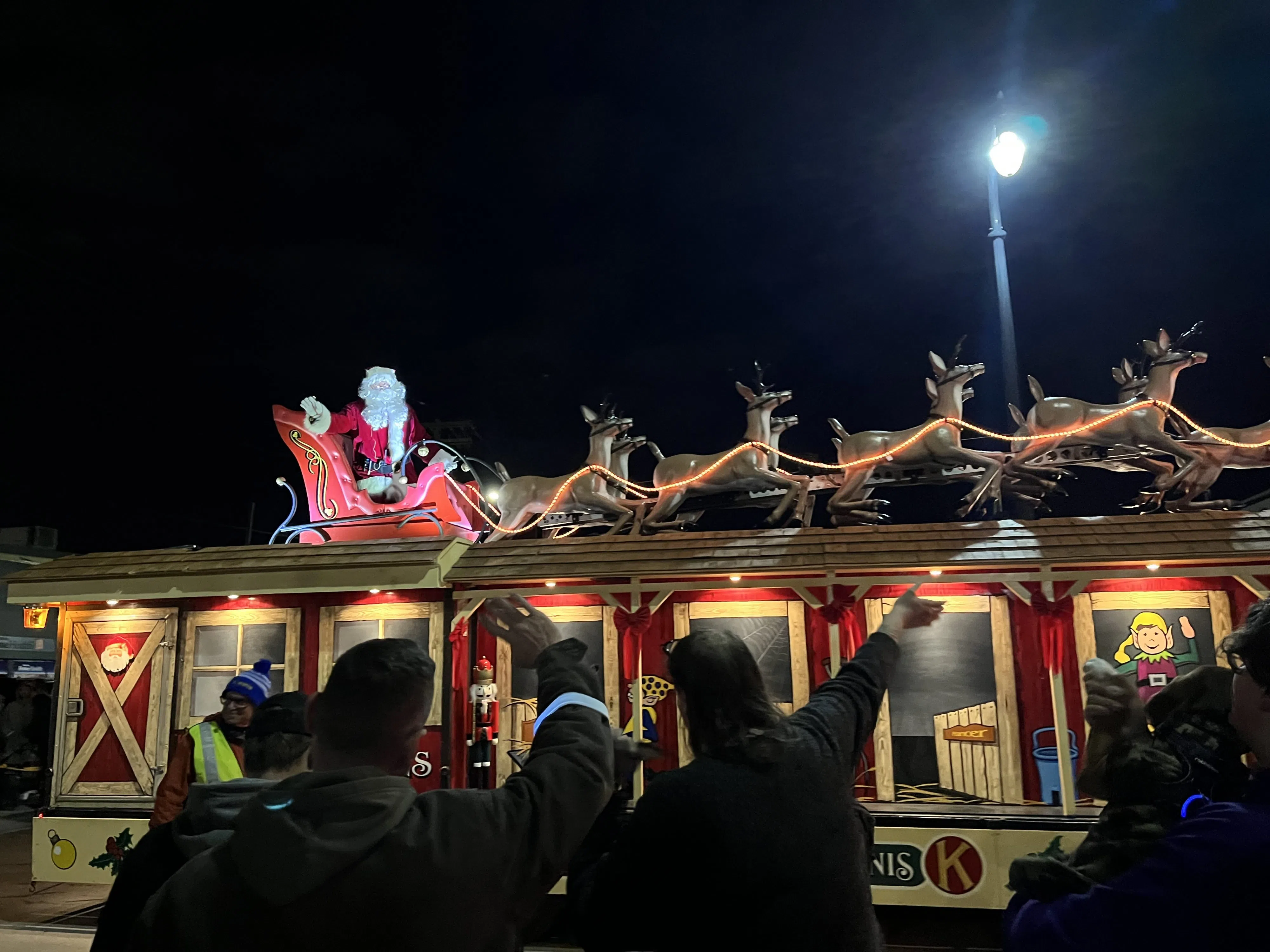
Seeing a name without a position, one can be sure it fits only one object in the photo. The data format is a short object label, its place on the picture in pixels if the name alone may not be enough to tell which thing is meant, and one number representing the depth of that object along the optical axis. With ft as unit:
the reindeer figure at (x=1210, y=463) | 26.86
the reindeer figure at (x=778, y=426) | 32.32
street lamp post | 31.50
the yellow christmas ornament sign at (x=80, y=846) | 26.86
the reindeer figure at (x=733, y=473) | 30.71
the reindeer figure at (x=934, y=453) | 28.48
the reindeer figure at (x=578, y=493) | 32.37
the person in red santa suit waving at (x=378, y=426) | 36.40
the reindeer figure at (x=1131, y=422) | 27.20
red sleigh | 33.88
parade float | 25.08
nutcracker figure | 28.12
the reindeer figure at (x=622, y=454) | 34.30
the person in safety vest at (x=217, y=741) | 14.14
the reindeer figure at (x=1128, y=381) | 28.37
